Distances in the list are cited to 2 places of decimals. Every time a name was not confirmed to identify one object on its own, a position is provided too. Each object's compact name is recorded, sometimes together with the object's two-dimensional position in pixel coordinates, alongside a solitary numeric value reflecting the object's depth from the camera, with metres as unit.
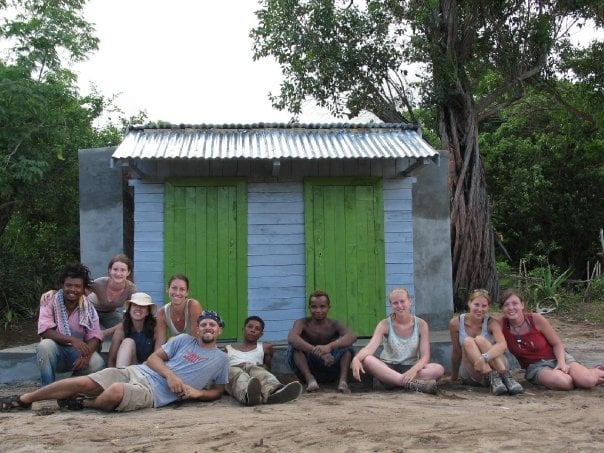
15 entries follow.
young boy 5.29
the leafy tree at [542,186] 16.83
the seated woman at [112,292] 6.28
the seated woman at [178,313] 5.88
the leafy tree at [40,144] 9.21
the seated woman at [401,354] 5.84
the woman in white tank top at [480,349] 5.77
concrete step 6.79
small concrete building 7.62
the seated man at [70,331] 5.75
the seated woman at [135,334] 5.84
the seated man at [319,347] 6.11
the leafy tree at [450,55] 11.80
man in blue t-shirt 5.10
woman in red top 5.86
